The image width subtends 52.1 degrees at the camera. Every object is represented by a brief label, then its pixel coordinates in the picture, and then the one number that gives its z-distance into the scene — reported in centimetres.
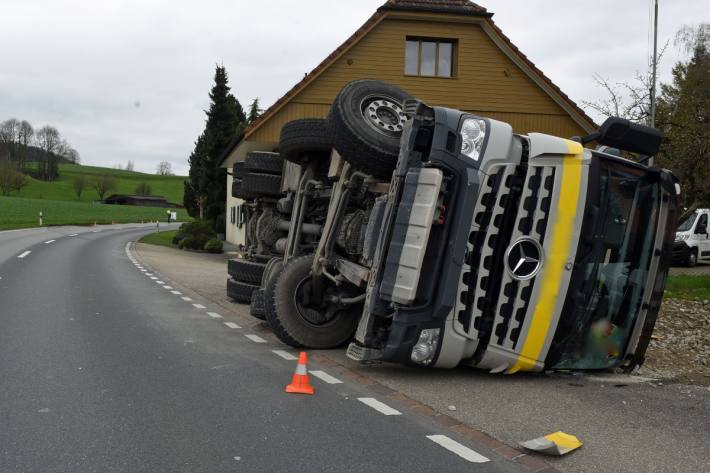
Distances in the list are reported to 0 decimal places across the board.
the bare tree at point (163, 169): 14825
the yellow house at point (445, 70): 2162
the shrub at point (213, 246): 3142
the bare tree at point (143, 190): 12762
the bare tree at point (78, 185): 11529
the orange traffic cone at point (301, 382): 584
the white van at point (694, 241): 2266
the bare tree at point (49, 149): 11512
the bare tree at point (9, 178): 9594
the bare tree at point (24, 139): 11294
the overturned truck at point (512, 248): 607
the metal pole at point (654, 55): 1703
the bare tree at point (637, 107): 1791
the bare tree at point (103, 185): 12047
